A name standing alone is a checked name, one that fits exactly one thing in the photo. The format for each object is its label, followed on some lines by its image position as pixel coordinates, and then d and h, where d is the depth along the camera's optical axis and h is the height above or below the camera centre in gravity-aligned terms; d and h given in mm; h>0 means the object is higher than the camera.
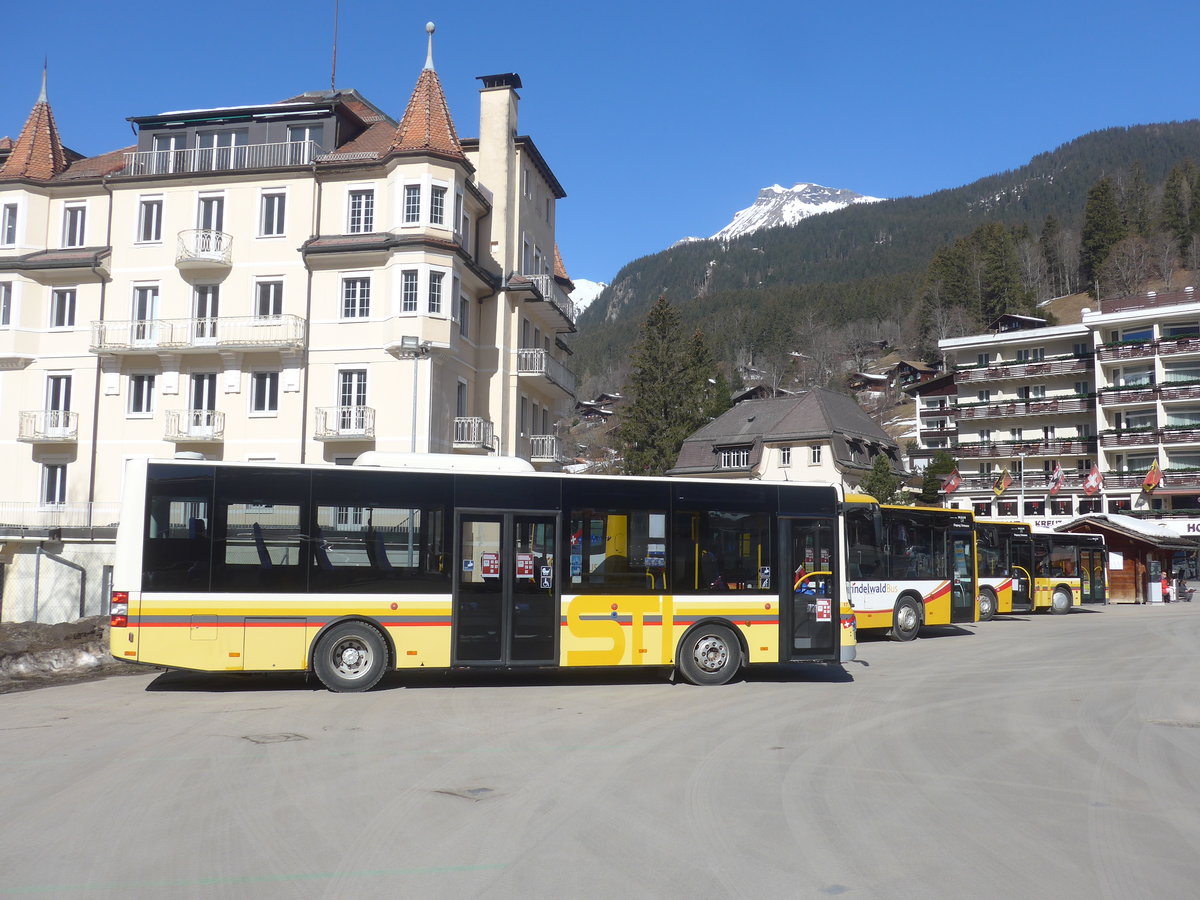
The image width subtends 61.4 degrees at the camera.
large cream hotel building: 33562 +8618
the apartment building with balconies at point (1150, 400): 67938 +10507
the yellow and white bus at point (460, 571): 13500 -324
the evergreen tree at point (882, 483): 62438 +4257
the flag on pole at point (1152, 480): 58969 +4258
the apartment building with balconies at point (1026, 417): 74750 +10415
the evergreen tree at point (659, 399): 70000 +10518
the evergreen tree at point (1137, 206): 136950 +48308
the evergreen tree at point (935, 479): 70112 +5077
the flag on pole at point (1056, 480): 57281 +4122
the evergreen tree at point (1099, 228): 134875 +43628
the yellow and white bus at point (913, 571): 24422 -500
